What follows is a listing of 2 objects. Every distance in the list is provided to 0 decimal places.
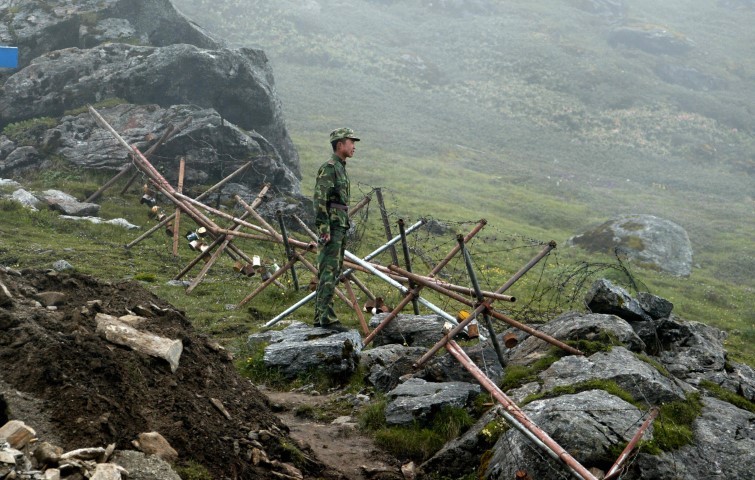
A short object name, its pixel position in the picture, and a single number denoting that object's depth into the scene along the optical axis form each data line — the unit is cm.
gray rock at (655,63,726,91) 9375
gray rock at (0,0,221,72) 3069
